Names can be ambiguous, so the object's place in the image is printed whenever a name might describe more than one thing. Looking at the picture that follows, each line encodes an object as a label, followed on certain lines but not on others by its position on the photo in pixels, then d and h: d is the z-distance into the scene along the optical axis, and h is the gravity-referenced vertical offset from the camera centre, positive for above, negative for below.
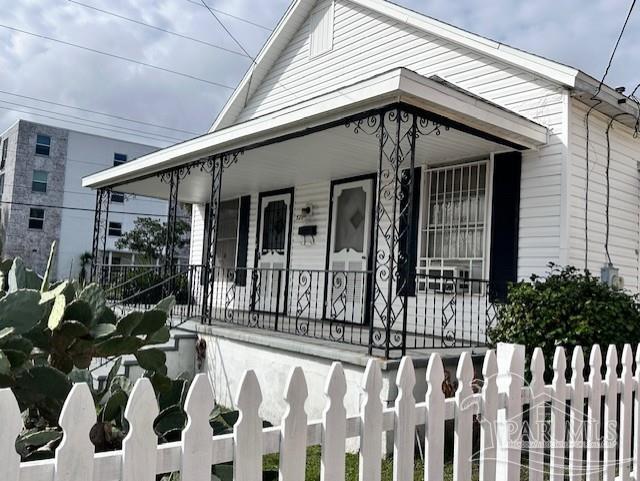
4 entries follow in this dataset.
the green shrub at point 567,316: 4.62 -0.26
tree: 28.09 +1.27
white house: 5.73 +1.45
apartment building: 32.44 +4.07
